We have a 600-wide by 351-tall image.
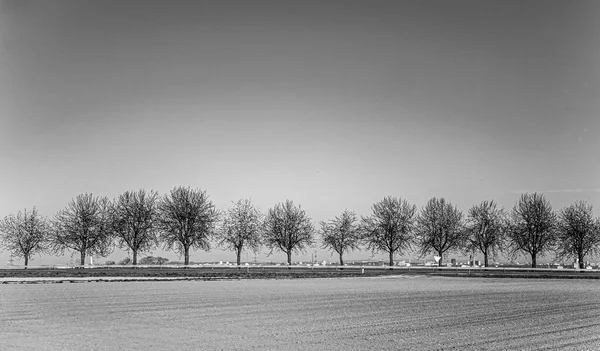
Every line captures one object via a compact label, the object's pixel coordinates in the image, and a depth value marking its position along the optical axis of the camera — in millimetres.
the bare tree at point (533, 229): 95875
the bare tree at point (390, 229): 101312
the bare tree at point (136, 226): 95188
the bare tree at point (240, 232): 102125
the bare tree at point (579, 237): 94125
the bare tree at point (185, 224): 94062
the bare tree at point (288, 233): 104062
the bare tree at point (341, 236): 109438
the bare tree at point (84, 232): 95312
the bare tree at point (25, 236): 100750
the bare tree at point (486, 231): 100562
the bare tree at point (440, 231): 100812
